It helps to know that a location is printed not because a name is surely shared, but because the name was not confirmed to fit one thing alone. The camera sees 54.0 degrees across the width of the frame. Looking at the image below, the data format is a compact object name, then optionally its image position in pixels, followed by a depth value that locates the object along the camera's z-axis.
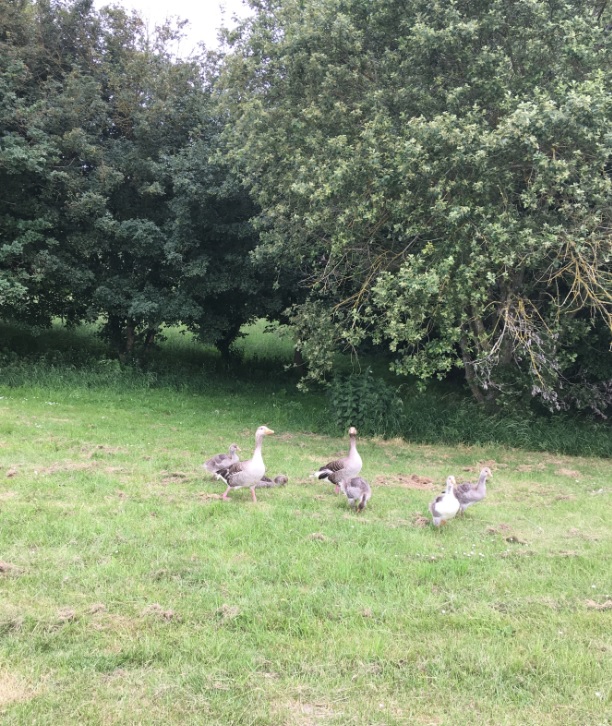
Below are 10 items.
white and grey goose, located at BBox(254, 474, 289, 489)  9.24
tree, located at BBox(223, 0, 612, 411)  11.00
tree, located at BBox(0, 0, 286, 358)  17.78
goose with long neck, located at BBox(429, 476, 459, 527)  7.50
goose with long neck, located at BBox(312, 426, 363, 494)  8.76
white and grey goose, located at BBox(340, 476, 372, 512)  8.17
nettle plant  15.48
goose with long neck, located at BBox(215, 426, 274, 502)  8.18
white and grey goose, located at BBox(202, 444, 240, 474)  9.41
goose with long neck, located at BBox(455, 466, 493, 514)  8.31
